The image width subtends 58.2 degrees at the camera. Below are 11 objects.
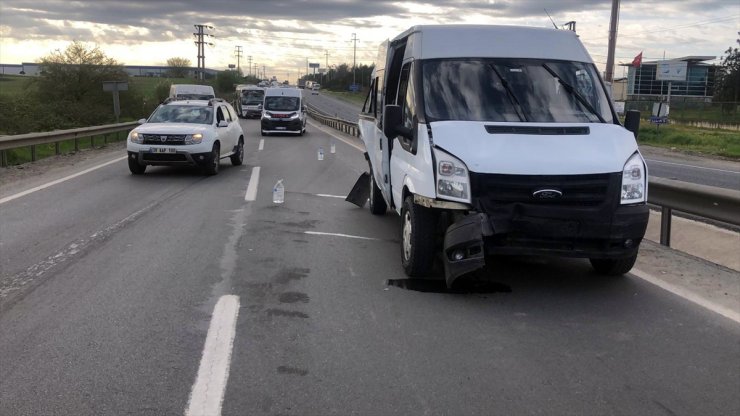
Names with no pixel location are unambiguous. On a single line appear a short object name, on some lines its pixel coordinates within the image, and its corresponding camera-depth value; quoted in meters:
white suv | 14.02
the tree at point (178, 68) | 126.38
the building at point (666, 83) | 89.62
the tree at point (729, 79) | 72.94
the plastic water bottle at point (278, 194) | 10.79
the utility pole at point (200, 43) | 100.44
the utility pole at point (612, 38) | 27.89
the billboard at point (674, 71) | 67.31
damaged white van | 5.48
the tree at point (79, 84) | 35.66
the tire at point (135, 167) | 14.44
